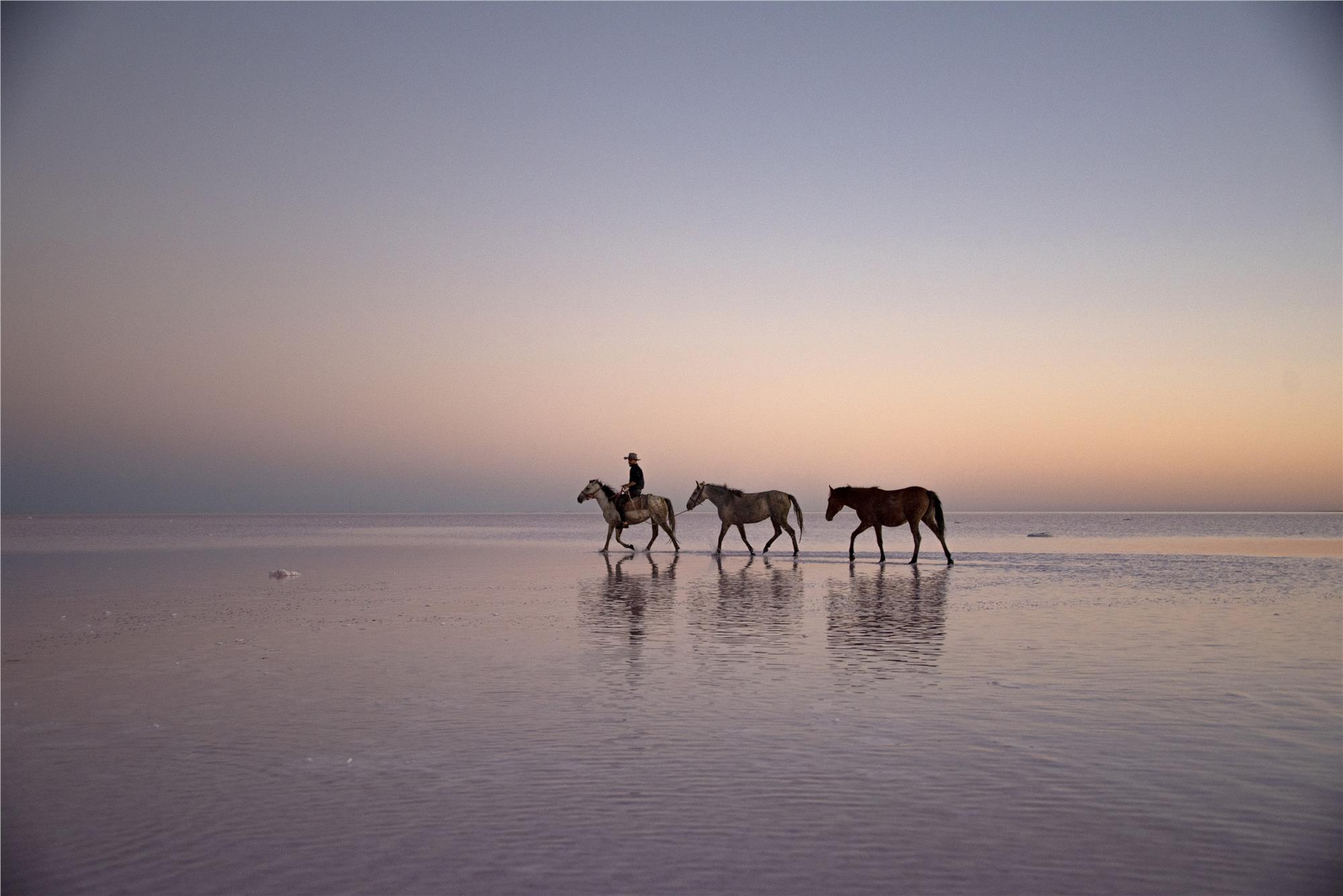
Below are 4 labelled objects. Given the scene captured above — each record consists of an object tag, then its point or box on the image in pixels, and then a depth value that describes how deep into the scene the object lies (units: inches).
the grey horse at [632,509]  1249.4
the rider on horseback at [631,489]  1231.5
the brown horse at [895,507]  1065.5
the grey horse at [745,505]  1227.9
